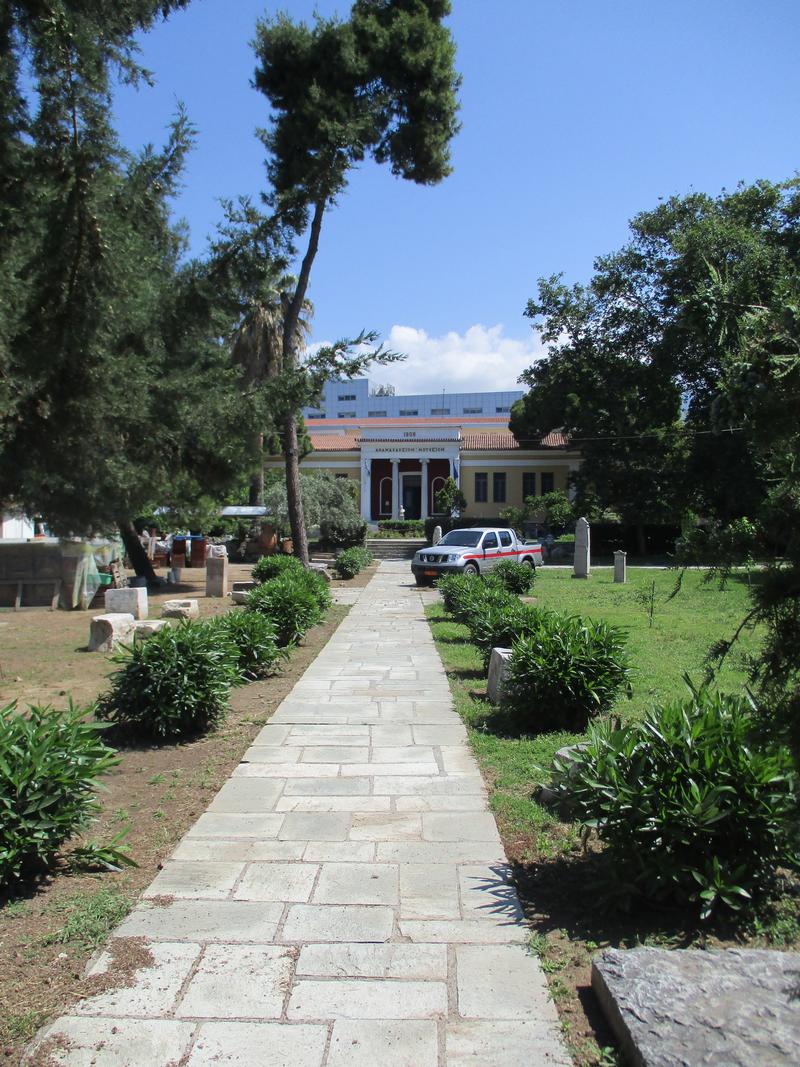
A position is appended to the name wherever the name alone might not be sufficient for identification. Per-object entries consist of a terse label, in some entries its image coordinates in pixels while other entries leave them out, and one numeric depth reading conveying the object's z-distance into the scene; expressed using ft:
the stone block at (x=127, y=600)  45.11
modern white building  238.07
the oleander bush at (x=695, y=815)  11.11
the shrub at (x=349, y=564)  84.02
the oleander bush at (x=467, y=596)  38.91
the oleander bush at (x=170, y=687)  21.17
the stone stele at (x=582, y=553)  82.79
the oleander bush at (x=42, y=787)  11.87
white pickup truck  71.61
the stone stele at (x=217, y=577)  60.70
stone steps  124.98
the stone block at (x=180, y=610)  46.68
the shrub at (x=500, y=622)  28.14
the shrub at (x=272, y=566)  57.28
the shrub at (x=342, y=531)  112.88
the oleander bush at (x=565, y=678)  21.49
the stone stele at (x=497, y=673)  24.56
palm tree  102.01
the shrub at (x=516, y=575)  59.41
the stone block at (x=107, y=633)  36.09
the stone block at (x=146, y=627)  34.17
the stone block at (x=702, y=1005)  7.57
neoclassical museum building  156.46
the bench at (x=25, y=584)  51.06
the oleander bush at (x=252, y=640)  29.30
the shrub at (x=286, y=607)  37.45
